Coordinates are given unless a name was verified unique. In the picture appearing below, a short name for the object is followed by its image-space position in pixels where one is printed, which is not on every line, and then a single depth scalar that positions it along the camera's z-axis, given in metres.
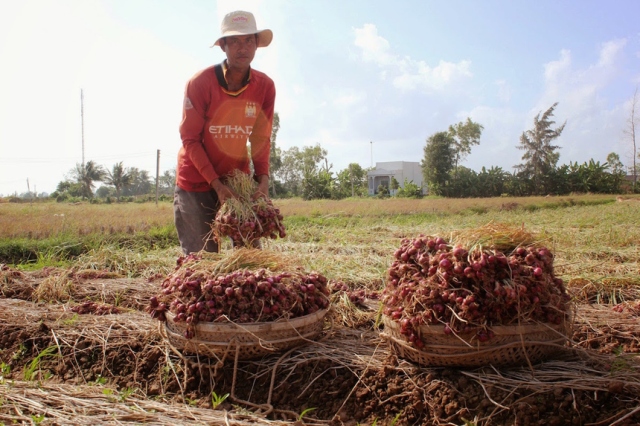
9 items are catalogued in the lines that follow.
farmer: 3.52
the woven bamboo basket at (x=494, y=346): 2.27
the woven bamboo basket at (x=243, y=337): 2.61
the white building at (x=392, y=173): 62.88
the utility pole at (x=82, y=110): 53.00
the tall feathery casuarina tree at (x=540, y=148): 41.06
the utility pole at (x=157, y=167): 25.95
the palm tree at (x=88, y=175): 53.22
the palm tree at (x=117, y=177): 55.72
